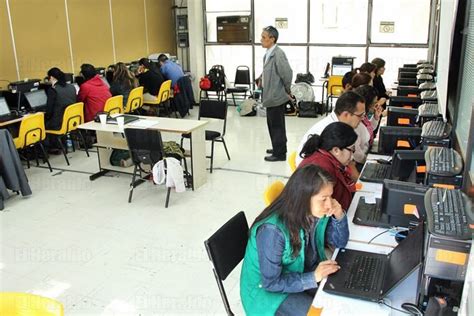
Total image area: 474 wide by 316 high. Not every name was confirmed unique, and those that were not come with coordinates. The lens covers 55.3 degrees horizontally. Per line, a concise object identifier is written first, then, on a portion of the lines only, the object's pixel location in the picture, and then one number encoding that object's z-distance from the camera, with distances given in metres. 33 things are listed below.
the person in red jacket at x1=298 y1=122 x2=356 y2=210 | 2.70
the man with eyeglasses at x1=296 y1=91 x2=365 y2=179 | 3.34
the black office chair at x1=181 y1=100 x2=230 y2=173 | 5.59
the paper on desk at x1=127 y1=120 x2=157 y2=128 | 4.89
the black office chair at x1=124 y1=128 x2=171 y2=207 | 4.47
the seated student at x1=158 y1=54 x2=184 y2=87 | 8.40
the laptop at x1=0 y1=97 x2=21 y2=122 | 5.62
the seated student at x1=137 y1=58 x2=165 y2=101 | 7.92
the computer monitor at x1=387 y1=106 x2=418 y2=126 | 4.08
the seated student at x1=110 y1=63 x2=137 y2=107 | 7.22
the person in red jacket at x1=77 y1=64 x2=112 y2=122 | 6.44
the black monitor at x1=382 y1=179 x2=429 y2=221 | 2.26
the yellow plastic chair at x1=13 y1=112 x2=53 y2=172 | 5.27
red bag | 9.06
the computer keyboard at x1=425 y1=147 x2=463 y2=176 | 2.23
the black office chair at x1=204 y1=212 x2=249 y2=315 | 2.07
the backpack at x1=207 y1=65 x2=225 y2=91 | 9.03
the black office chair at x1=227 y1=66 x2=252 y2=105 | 9.44
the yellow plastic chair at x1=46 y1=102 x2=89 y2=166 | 5.84
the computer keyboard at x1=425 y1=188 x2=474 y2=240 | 1.56
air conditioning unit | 9.39
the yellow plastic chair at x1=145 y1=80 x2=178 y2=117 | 7.90
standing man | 5.63
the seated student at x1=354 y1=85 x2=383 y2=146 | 4.07
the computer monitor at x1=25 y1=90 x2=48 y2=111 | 6.30
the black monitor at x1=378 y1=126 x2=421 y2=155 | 3.55
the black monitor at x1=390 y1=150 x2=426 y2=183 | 2.81
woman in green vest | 1.93
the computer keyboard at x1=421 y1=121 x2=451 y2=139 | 2.81
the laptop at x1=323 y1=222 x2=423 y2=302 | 1.79
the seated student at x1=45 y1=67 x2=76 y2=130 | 6.06
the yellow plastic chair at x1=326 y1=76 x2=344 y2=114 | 8.05
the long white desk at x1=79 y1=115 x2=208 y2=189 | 4.84
